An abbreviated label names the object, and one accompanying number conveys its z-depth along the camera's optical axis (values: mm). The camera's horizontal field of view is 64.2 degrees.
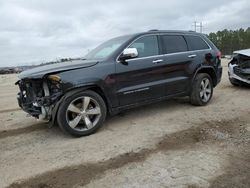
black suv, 3409
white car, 6008
